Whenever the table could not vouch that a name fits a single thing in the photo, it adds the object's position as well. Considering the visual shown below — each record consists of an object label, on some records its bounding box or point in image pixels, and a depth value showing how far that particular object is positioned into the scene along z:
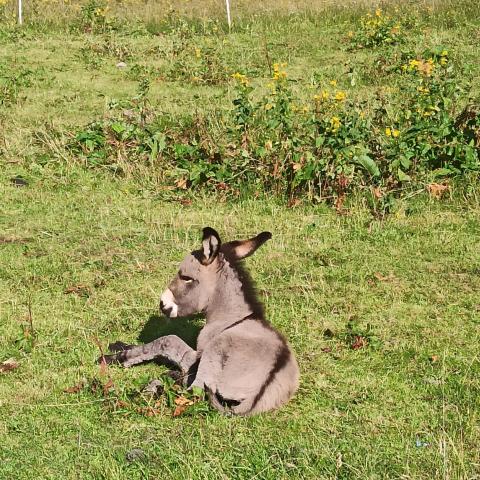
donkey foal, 12.25
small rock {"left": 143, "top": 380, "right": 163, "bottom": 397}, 12.80
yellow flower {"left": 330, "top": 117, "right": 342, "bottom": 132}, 21.12
